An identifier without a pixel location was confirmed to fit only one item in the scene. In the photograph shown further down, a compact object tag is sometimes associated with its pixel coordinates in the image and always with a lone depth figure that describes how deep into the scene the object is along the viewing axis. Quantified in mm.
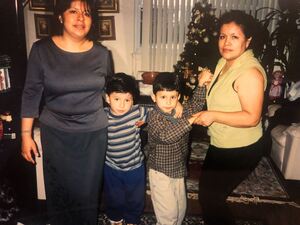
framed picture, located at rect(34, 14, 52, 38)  3313
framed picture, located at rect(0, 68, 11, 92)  1524
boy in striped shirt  1389
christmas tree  2738
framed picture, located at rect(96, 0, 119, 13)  3359
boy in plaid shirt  1325
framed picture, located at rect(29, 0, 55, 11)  3246
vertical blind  3608
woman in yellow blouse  1175
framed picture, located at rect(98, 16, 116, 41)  3417
